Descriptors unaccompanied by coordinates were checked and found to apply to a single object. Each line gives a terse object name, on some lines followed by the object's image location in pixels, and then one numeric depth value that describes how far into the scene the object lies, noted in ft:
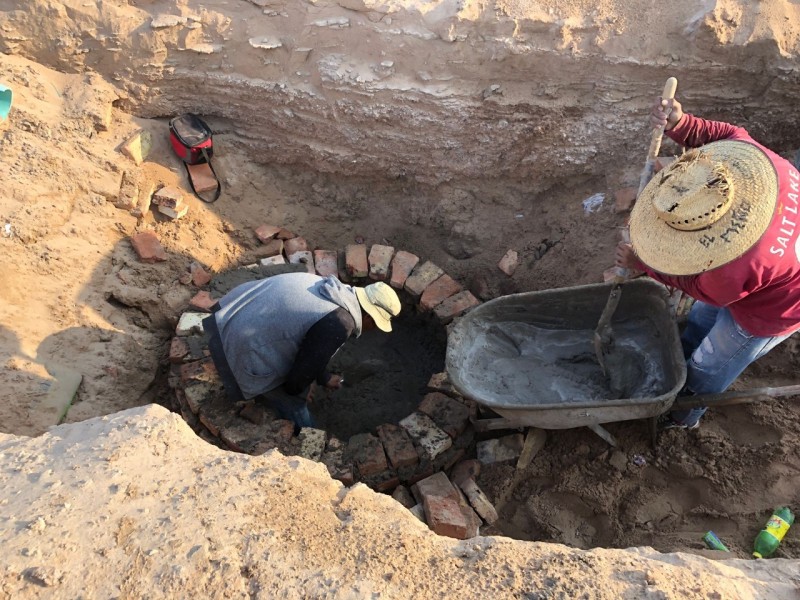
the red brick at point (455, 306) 13.20
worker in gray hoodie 9.84
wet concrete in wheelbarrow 10.78
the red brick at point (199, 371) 11.65
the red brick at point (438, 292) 13.42
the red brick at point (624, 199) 12.90
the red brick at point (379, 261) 13.80
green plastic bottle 9.46
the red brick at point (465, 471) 11.11
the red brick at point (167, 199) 13.70
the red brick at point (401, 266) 13.65
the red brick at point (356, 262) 13.79
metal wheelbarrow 10.22
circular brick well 10.98
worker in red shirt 7.23
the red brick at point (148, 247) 12.93
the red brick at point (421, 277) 13.61
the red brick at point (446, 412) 11.41
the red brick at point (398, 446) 10.90
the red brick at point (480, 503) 10.44
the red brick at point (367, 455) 10.74
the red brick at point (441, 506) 9.82
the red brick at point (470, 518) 10.07
